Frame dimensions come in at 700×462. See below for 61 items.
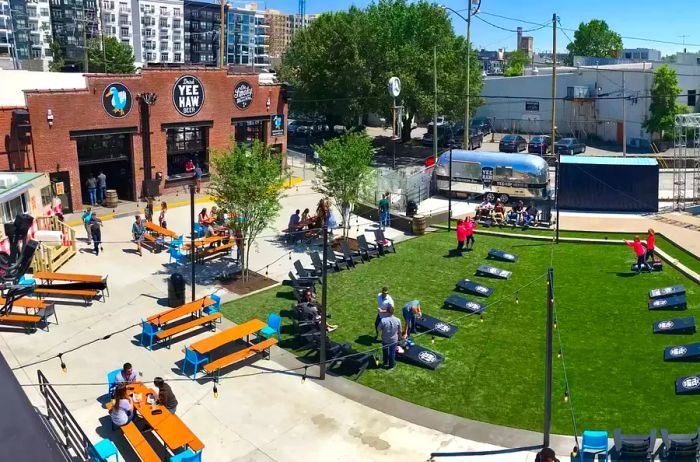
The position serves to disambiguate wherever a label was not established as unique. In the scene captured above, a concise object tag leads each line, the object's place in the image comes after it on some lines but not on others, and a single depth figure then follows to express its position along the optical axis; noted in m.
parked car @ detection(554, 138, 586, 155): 52.91
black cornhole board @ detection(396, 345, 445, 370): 16.91
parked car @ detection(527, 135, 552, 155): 52.31
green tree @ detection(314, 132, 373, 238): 27.31
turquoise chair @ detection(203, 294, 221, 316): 19.88
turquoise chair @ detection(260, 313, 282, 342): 18.19
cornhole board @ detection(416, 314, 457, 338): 18.88
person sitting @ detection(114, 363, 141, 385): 14.32
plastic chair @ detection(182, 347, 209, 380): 16.23
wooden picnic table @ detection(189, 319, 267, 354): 16.38
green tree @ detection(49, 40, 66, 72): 77.69
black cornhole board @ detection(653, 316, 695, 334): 18.23
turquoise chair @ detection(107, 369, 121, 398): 14.65
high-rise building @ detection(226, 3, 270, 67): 178.38
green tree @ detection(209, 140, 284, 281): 22.34
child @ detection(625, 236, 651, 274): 23.98
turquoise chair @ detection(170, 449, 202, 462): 12.05
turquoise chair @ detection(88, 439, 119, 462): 11.95
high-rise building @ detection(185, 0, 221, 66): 150.75
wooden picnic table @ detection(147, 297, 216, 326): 17.98
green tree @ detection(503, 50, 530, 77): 107.80
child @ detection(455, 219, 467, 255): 26.98
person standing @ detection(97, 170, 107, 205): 33.24
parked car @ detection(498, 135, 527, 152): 55.16
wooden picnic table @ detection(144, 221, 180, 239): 27.00
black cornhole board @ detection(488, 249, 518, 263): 26.24
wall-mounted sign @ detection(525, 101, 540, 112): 68.50
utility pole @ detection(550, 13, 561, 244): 45.43
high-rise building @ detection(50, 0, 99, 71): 115.12
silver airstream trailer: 35.94
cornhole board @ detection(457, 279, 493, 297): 22.25
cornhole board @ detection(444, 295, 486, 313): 20.72
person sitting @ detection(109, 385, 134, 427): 13.40
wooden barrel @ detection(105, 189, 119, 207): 33.09
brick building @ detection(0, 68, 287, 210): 30.31
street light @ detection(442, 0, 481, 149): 41.84
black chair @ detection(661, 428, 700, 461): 12.18
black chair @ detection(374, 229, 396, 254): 26.94
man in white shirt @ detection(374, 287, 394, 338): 17.38
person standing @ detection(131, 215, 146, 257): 26.55
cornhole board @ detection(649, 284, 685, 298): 20.94
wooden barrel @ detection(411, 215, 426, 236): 30.52
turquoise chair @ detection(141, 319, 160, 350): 17.86
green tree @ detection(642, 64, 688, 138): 56.22
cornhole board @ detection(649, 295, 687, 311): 20.23
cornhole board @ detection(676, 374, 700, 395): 14.89
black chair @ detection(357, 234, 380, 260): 26.38
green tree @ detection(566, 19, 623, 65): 142.12
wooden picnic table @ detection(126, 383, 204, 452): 12.48
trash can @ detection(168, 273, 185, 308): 20.66
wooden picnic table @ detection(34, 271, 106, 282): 20.95
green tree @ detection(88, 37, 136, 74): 78.89
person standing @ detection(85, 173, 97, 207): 32.82
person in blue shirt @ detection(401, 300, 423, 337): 18.34
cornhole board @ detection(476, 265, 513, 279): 24.19
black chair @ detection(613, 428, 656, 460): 12.32
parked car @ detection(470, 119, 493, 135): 65.59
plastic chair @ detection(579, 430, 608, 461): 12.58
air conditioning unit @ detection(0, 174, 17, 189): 22.09
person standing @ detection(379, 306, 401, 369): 16.62
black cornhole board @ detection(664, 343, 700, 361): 16.48
